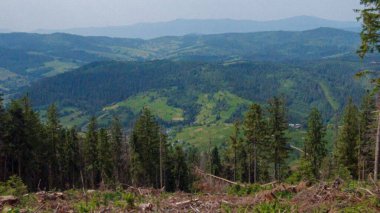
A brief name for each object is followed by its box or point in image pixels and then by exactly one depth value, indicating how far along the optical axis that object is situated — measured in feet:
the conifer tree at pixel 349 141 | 144.25
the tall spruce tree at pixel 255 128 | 141.18
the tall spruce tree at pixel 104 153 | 161.99
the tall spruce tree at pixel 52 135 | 152.05
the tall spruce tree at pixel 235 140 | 161.07
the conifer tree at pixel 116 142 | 175.42
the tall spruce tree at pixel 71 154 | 166.91
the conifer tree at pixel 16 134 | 127.65
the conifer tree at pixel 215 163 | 219.73
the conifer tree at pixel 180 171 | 186.09
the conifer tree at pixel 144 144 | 162.20
